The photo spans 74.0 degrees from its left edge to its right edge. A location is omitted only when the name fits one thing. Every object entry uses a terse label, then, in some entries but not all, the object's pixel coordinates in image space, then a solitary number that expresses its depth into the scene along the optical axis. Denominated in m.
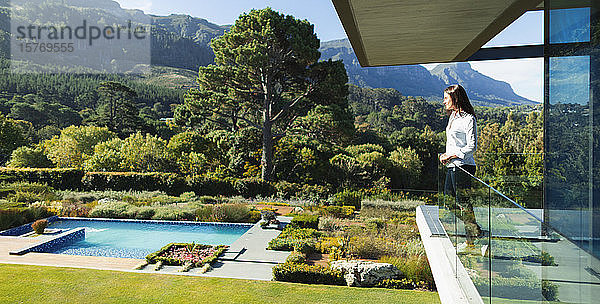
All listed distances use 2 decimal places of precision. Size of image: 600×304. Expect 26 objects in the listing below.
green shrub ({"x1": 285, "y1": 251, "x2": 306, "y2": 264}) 6.99
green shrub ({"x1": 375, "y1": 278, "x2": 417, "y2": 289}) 6.27
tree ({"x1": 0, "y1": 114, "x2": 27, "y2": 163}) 22.97
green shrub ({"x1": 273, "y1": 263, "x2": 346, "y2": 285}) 6.43
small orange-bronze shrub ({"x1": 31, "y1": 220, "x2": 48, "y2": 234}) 9.41
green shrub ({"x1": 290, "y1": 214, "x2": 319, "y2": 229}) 9.90
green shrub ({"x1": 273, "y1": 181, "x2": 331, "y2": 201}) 14.51
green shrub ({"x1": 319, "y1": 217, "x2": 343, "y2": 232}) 9.68
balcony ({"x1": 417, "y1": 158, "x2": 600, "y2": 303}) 1.44
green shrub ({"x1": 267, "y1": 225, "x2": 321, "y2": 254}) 7.81
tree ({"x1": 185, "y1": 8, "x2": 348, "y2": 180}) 14.45
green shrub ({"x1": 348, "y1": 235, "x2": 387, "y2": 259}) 7.59
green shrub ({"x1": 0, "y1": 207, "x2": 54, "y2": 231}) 9.96
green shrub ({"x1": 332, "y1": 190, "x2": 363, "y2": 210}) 13.17
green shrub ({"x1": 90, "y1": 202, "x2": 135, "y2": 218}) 11.80
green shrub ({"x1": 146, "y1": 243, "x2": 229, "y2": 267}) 7.26
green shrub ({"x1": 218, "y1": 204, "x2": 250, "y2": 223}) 11.24
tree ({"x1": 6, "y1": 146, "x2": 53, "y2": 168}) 20.75
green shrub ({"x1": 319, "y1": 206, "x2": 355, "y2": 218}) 11.27
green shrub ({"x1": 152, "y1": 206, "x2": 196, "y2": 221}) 11.57
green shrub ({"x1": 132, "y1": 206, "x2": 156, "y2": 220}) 11.73
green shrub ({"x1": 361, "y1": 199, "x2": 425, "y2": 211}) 11.51
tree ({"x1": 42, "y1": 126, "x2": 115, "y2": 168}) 20.42
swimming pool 8.94
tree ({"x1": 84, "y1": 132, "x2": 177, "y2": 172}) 17.78
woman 3.42
